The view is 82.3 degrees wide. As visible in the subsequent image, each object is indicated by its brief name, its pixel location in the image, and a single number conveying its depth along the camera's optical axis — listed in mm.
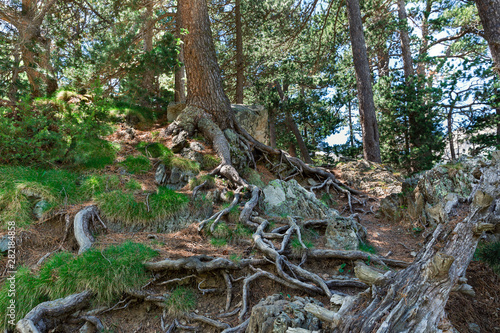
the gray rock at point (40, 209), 4700
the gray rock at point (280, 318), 2531
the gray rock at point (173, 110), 9212
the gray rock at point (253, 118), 10122
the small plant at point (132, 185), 5570
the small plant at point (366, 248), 5094
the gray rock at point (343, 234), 4977
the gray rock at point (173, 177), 6309
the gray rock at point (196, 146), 7278
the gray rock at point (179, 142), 7383
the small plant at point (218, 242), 4779
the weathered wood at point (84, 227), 4193
